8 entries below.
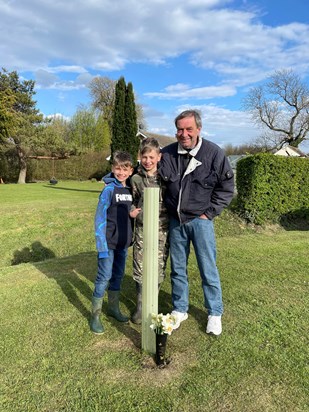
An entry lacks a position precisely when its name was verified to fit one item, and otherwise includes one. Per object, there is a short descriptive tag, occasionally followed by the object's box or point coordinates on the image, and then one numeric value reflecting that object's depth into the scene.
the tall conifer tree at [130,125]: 17.88
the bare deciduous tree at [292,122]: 38.53
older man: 3.05
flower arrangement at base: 2.62
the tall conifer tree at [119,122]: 17.64
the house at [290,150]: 29.53
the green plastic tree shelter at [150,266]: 2.79
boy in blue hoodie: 3.29
